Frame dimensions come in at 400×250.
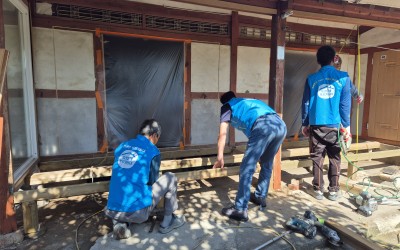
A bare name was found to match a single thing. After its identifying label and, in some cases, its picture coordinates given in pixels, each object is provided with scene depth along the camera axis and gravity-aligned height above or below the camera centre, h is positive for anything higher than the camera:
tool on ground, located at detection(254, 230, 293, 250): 2.62 -1.48
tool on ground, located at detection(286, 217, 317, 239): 2.82 -1.43
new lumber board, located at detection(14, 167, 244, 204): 2.83 -1.11
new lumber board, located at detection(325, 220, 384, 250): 2.53 -1.42
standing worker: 3.59 -0.27
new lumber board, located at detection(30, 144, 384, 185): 3.36 -1.06
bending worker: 3.03 -0.45
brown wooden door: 6.23 -0.11
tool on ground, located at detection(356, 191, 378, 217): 3.44 -1.45
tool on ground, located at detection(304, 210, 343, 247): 2.73 -1.44
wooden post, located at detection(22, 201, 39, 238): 2.84 -1.34
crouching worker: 2.65 -0.90
